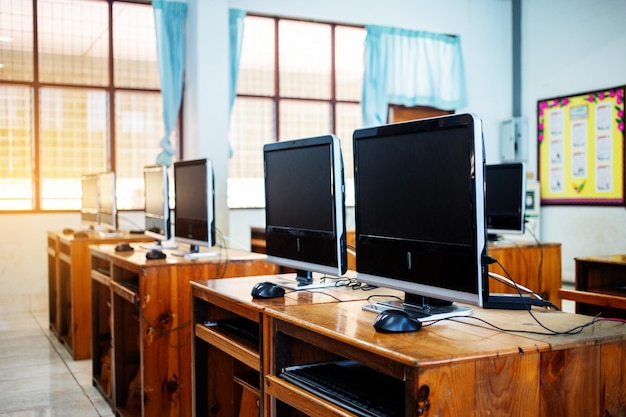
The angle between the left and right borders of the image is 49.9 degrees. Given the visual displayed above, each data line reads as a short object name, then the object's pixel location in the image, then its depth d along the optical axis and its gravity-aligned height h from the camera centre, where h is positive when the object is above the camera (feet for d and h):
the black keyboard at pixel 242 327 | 7.16 -1.41
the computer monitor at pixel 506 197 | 13.38 +0.05
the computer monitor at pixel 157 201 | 13.00 +0.02
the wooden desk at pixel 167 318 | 9.67 -1.69
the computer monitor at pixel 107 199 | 16.14 +0.08
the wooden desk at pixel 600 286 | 9.34 -1.36
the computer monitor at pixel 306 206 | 7.19 -0.06
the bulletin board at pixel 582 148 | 22.02 +1.77
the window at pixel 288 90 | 23.95 +4.10
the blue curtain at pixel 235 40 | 22.80 +5.48
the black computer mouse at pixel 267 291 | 6.95 -0.94
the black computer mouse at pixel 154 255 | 10.50 -0.83
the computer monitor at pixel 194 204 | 11.05 -0.04
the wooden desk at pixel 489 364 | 4.22 -1.10
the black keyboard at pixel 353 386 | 4.86 -1.50
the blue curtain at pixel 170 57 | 22.15 +4.79
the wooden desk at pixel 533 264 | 13.75 -1.35
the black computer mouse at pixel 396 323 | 5.00 -0.92
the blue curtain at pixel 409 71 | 24.95 +4.94
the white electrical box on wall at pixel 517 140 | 25.38 +2.25
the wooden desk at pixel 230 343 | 6.78 -1.53
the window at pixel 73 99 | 21.47 +3.43
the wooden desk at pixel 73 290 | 14.57 -2.01
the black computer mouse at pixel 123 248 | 12.23 -0.84
